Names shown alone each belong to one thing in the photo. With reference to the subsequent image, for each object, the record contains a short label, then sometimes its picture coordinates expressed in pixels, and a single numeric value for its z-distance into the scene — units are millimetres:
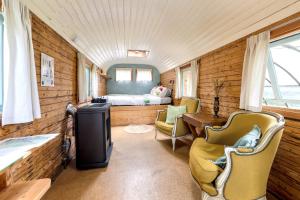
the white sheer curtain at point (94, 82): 4404
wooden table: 2318
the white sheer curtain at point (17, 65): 1231
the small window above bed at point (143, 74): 6933
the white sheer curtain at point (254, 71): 1822
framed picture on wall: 1830
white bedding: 4867
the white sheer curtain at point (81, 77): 3021
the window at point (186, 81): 4429
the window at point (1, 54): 1302
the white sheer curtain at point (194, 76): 3500
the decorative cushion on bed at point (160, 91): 5320
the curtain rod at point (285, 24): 1528
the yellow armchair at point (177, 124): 2965
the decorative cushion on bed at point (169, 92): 5364
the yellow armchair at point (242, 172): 1275
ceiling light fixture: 4797
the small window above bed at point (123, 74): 6855
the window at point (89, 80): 4191
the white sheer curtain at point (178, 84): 4602
